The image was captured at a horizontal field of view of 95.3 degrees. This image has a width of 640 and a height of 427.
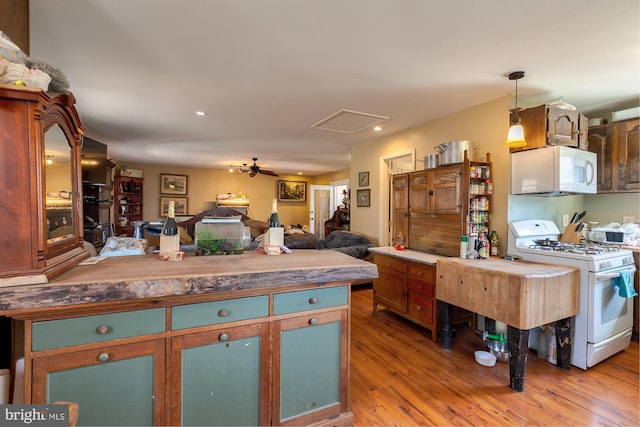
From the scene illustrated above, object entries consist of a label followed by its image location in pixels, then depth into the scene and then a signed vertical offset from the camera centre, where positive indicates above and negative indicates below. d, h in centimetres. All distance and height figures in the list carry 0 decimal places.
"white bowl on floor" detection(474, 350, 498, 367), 241 -125
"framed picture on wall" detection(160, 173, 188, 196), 802 +62
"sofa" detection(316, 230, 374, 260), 461 -62
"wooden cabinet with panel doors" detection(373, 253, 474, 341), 281 -88
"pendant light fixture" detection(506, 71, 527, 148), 241 +63
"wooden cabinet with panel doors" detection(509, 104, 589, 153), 260 +76
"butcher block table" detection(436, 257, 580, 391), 204 -66
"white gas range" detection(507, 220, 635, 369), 226 -71
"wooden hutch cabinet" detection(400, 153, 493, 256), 284 +6
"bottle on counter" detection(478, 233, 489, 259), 269 -37
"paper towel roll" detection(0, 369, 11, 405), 119 -74
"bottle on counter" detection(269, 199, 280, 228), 188 -8
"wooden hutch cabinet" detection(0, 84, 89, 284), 104 +7
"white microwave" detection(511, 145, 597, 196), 254 +35
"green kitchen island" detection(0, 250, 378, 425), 113 -60
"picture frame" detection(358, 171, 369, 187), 499 +51
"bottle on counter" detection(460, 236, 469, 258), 272 -35
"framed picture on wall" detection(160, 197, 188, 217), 804 +4
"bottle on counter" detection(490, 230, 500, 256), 288 -35
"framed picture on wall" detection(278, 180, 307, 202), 959 +54
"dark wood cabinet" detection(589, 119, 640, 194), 288 +57
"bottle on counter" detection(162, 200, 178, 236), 168 -12
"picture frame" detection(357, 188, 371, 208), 499 +17
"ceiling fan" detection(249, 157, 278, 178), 664 +85
